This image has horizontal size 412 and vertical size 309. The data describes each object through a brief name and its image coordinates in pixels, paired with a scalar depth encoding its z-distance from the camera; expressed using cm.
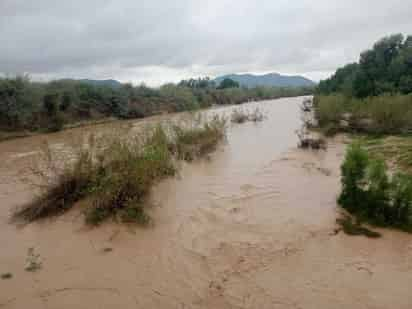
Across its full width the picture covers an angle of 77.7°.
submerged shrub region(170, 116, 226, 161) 847
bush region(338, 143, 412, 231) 378
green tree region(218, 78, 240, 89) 7269
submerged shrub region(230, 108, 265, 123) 1919
